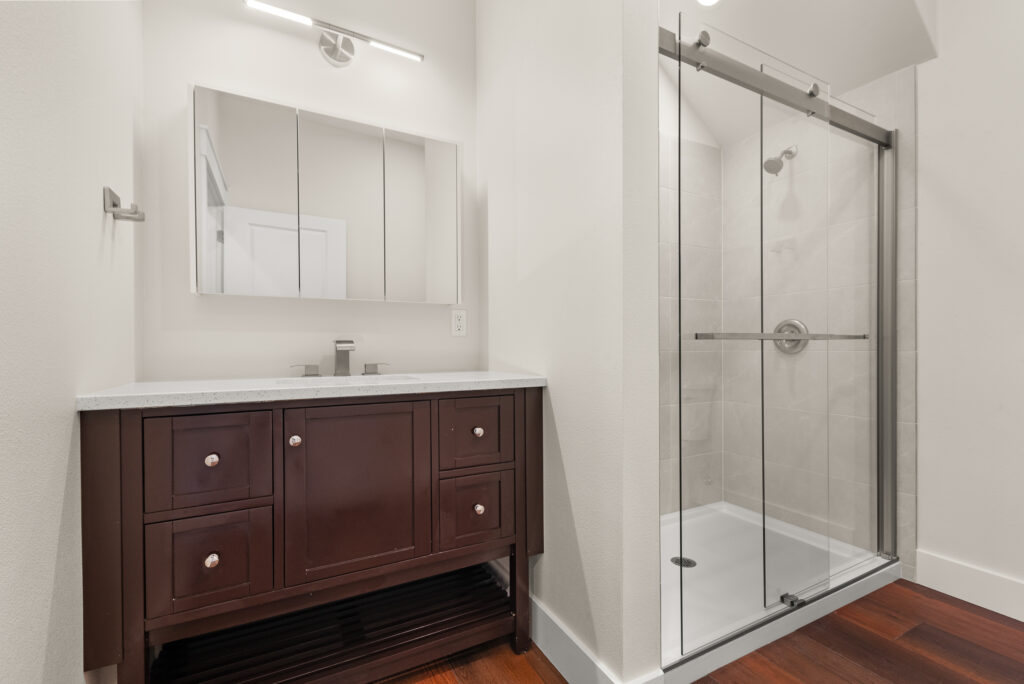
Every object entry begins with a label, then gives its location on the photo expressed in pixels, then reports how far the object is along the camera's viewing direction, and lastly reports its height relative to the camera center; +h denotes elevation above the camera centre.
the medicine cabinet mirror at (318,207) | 1.52 +0.49
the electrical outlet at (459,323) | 1.95 +0.07
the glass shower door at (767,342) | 1.36 -0.01
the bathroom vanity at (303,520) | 1.01 -0.47
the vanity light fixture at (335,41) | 1.65 +1.14
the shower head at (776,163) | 1.54 +0.60
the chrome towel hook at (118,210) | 1.17 +0.35
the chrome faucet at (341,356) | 1.67 -0.06
